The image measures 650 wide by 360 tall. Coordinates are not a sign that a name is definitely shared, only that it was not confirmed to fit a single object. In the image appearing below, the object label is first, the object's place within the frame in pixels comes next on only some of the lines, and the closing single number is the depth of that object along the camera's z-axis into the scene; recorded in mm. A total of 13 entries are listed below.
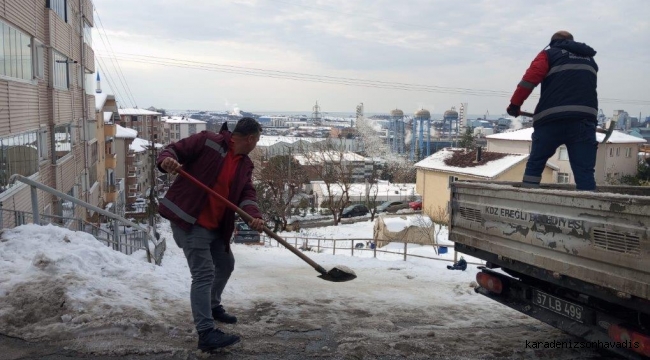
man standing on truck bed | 5020
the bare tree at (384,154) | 76938
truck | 3332
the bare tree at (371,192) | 48156
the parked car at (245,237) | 27642
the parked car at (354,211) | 53031
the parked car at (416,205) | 51322
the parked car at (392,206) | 53875
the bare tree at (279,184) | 42188
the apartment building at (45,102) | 11635
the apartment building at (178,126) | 124062
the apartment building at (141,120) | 88938
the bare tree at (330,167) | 45750
